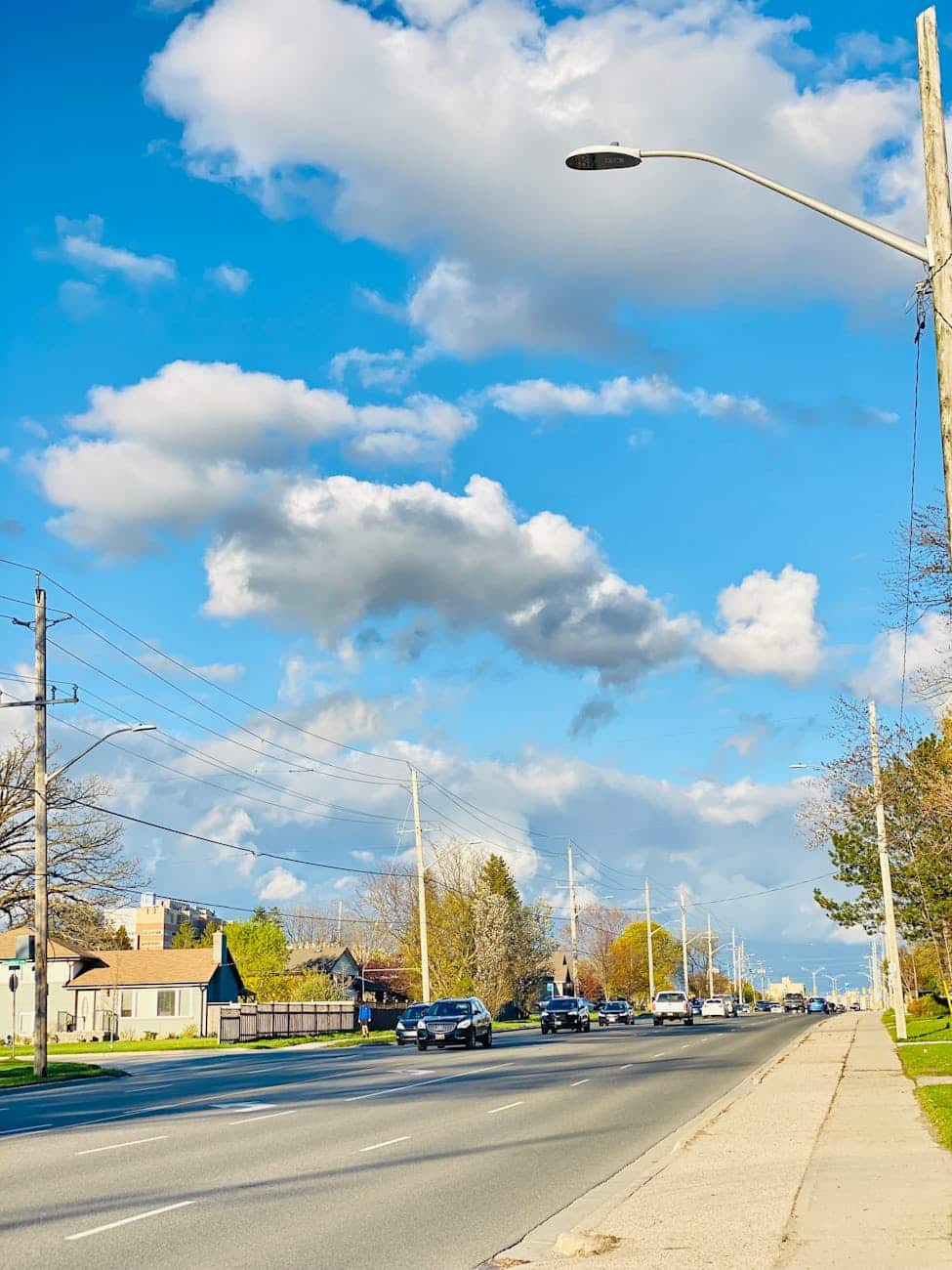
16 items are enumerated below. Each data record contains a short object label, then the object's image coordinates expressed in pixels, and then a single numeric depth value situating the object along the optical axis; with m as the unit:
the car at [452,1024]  44.78
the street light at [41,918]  35.69
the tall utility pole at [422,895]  63.16
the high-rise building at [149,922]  183.69
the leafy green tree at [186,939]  146.88
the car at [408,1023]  55.09
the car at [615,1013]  80.19
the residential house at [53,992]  87.31
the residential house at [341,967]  107.86
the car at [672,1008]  77.31
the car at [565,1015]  62.81
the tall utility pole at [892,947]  44.00
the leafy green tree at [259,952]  101.44
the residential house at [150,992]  84.31
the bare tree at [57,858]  53.22
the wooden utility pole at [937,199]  11.09
